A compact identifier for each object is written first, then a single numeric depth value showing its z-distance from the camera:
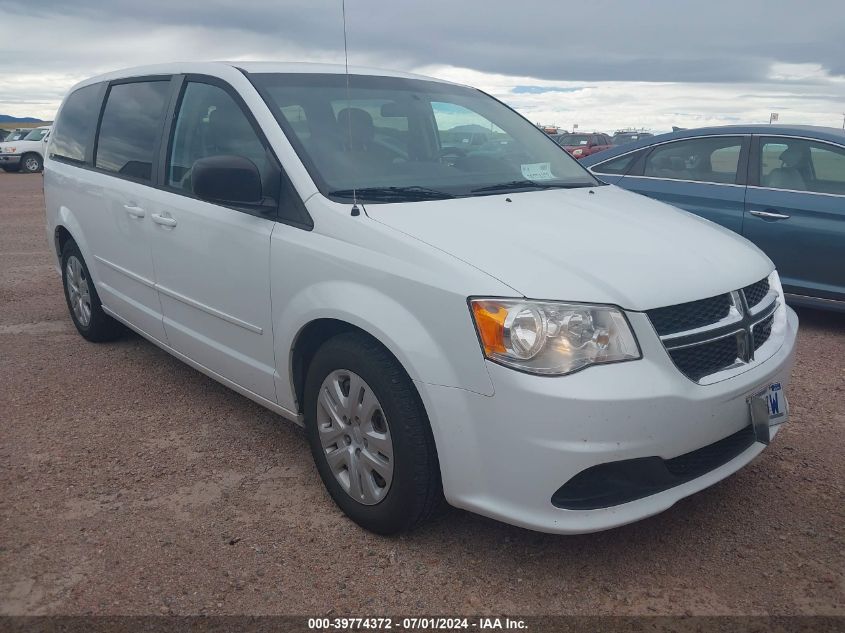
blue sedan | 5.37
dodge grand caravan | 2.35
